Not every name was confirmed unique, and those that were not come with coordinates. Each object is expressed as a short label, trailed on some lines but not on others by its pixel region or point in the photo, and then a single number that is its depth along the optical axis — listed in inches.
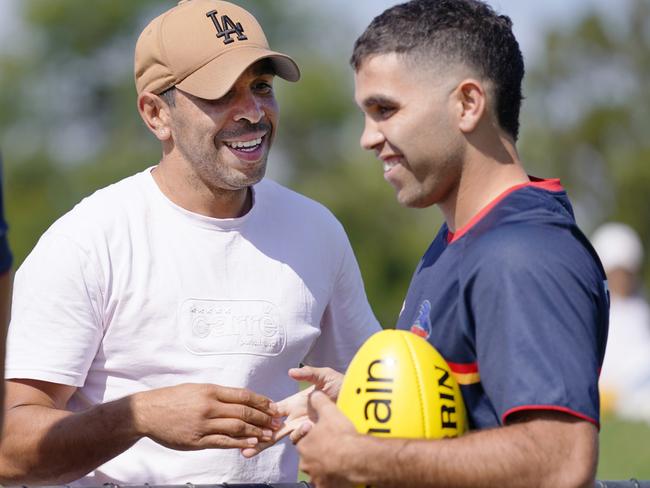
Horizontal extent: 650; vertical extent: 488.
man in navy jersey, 251.3
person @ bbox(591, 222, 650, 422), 977.5
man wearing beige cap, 348.5
